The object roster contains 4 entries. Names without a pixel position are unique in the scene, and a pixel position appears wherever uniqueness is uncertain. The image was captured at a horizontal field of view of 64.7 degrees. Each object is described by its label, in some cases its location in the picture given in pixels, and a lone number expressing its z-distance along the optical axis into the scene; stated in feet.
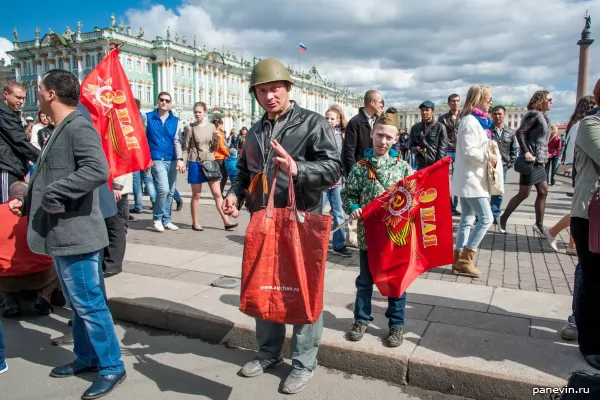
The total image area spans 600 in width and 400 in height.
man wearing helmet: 9.75
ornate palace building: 242.37
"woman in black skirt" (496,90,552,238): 23.11
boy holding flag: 11.83
